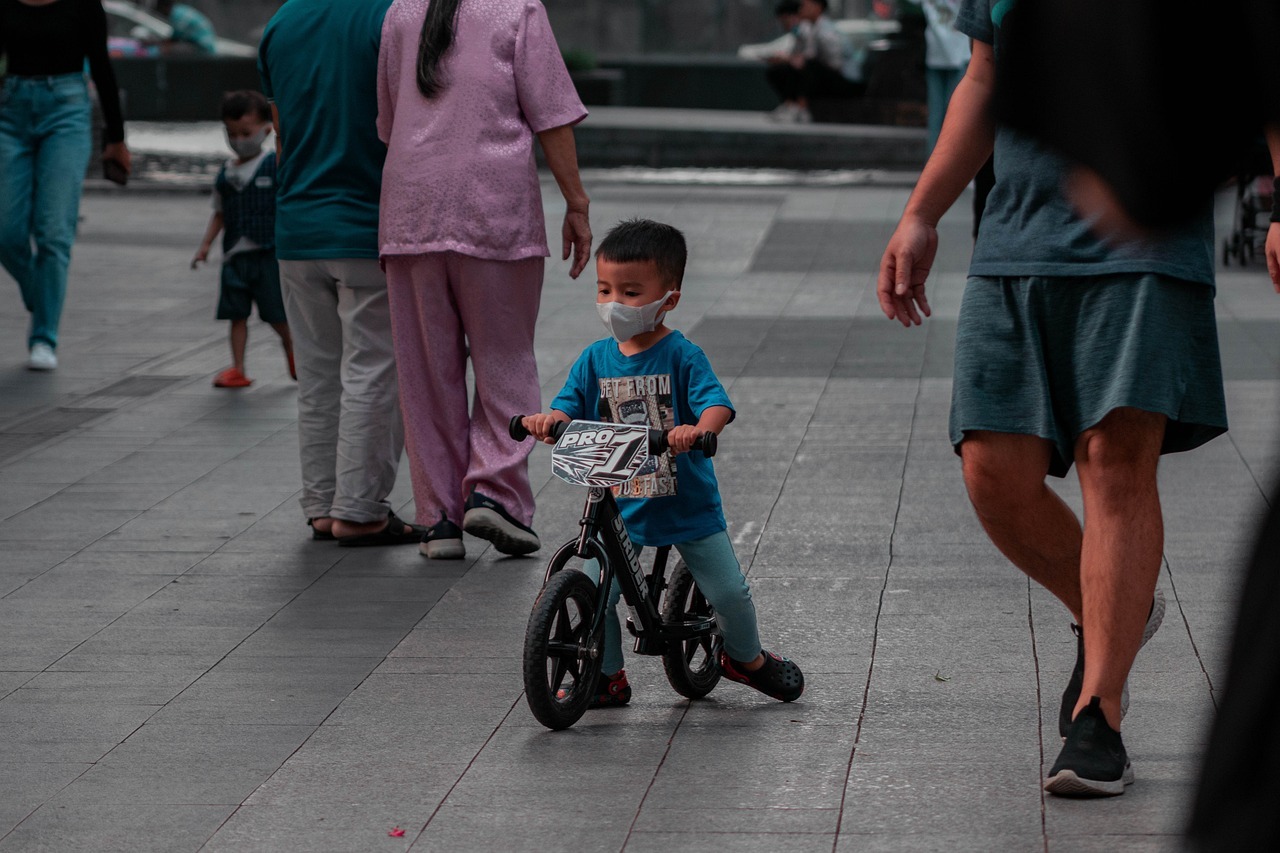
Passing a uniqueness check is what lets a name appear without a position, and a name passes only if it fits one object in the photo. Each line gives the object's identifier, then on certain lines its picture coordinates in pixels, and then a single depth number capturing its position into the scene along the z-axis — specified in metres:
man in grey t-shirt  7.10
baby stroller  24.53
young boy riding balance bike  8.19
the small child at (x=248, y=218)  16.82
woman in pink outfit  11.14
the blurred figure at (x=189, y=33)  60.12
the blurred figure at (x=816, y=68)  48.18
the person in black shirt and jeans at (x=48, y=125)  17.69
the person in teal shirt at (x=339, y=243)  11.58
